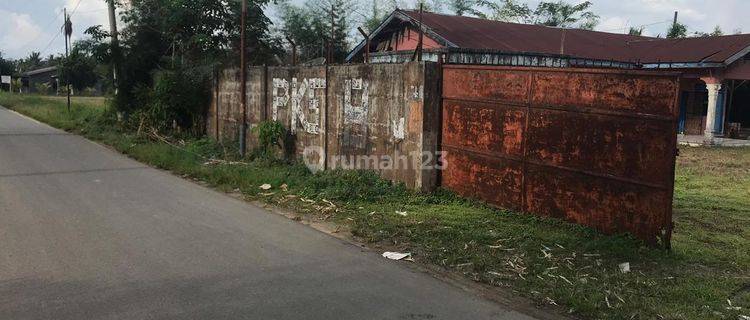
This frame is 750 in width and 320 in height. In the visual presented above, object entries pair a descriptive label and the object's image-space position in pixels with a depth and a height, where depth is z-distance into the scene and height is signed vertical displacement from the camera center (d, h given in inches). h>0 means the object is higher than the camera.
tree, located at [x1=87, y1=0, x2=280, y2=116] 754.2 +73.9
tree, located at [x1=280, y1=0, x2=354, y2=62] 1455.8 +197.6
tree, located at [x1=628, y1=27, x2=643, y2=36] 1770.3 +226.8
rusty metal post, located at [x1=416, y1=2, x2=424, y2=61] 363.3 +32.7
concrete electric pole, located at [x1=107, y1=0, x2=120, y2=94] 833.9 +72.2
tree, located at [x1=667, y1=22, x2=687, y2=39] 1675.7 +220.0
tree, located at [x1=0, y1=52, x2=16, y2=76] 3184.1 +124.0
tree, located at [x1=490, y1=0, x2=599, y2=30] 1621.6 +254.1
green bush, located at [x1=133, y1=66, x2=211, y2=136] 693.9 -9.2
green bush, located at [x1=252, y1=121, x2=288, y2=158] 502.0 -34.8
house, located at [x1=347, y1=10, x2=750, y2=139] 754.2 +79.8
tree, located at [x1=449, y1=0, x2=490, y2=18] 1699.6 +279.4
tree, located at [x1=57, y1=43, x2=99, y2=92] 862.5 +47.8
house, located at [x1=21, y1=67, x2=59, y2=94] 3029.0 +57.2
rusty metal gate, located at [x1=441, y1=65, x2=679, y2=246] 249.6 -18.5
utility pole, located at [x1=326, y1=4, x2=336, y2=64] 456.4 +35.3
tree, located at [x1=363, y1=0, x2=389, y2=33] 1648.0 +235.6
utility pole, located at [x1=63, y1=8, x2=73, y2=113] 1456.1 +162.2
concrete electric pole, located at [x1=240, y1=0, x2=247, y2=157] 545.6 +5.9
